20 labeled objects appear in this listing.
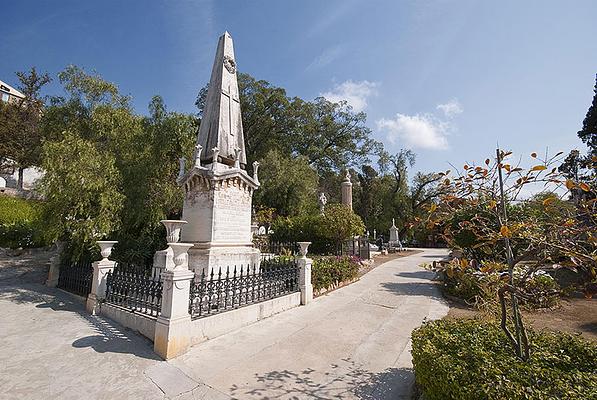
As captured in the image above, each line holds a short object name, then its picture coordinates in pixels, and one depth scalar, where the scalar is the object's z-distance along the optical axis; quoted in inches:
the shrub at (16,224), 657.0
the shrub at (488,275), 122.3
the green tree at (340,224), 642.2
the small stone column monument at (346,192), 861.2
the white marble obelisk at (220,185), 339.3
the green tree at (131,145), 446.3
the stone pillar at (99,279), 284.8
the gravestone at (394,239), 1197.1
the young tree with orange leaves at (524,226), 108.6
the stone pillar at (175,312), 192.1
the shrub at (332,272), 376.0
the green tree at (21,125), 1111.6
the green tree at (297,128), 1285.7
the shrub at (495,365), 103.0
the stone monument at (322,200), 924.0
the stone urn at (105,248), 290.8
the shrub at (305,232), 753.0
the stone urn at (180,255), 206.2
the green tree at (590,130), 856.1
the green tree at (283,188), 1010.1
